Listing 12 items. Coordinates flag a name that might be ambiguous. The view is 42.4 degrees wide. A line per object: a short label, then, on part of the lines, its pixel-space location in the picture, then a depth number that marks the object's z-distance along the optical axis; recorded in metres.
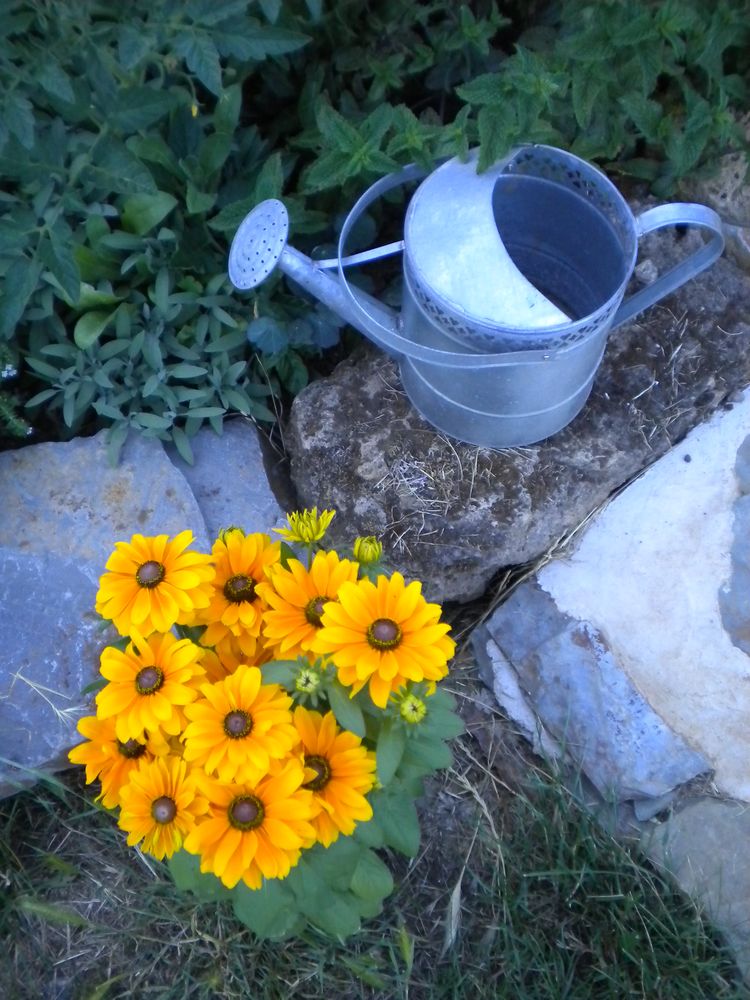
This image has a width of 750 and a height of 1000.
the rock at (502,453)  1.87
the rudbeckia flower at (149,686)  1.10
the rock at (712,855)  1.69
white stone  1.79
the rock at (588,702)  1.76
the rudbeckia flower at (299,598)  1.13
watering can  1.54
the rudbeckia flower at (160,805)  1.10
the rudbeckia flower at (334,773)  1.11
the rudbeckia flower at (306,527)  1.20
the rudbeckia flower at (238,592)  1.20
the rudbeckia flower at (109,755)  1.17
